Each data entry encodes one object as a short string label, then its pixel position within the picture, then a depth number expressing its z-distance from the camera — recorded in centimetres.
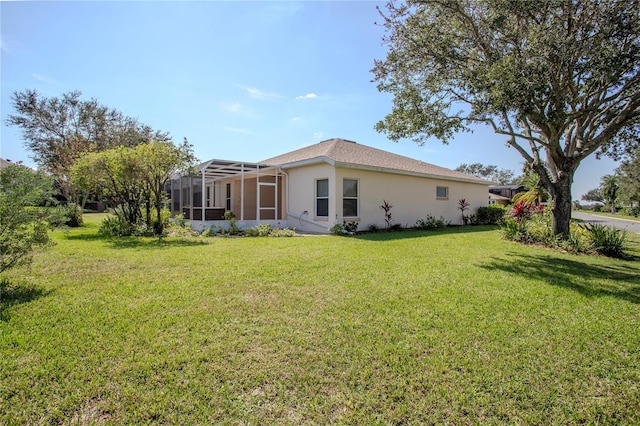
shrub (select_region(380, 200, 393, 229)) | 1430
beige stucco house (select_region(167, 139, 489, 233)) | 1298
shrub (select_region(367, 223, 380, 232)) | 1379
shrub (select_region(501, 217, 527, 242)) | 1092
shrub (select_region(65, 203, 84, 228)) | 1502
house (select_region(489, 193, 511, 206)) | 3391
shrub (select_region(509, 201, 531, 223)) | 1289
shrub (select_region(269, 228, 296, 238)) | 1181
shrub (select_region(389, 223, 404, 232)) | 1433
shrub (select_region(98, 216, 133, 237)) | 1127
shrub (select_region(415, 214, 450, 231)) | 1565
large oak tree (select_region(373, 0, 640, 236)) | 655
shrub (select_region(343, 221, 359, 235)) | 1247
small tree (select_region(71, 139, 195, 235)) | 1082
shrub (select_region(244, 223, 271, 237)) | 1202
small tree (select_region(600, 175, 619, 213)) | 5059
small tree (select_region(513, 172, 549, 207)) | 2261
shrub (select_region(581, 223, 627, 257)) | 880
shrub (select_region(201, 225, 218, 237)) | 1166
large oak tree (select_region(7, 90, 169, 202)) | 2320
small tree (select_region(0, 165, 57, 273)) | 452
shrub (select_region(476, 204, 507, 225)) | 1970
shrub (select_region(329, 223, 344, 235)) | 1227
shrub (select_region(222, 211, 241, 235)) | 1233
